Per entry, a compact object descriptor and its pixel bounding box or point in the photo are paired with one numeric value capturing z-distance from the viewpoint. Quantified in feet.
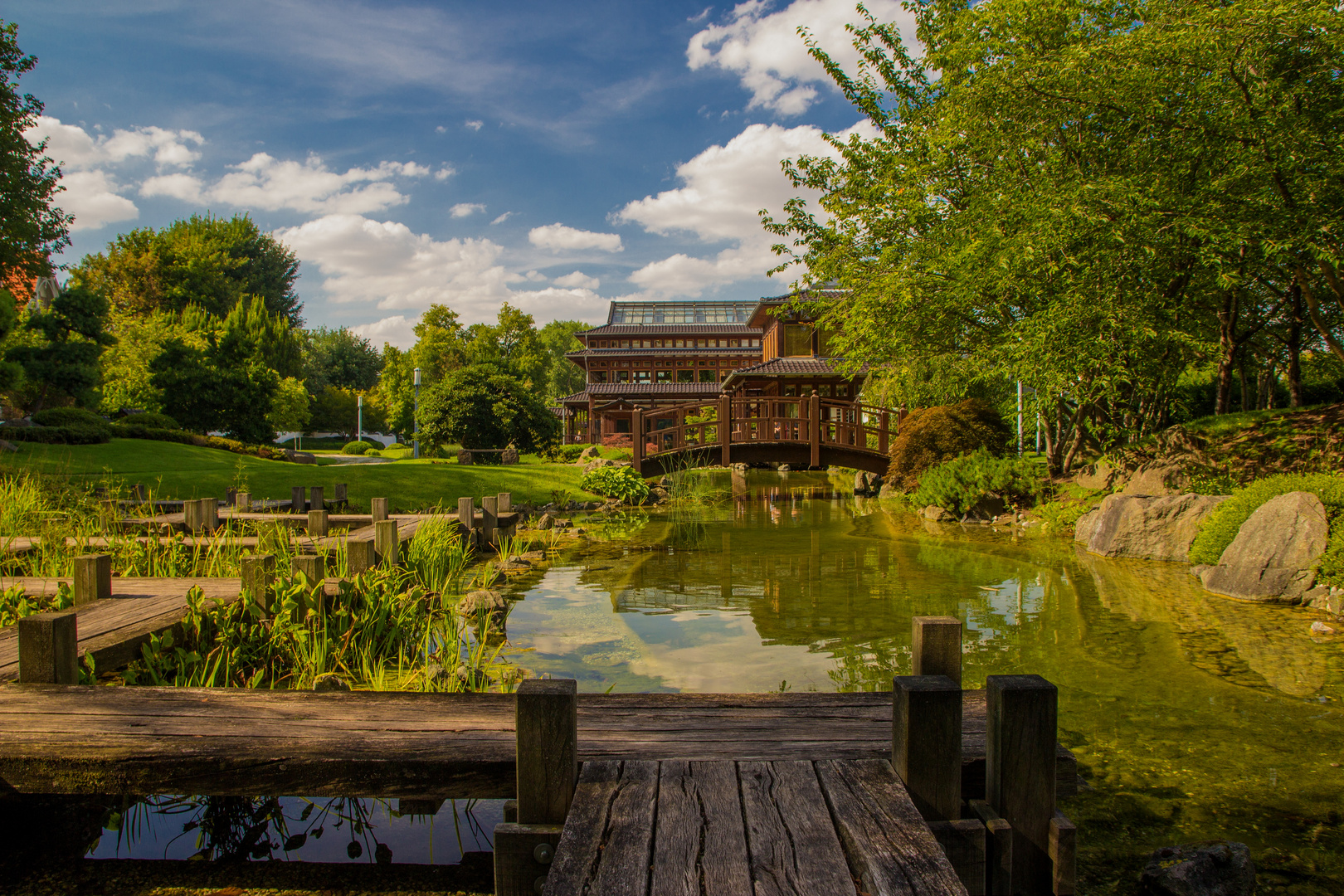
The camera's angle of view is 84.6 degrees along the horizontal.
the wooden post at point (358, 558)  17.81
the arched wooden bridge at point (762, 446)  55.31
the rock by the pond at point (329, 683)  13.47
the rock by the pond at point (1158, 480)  33.63
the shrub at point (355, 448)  123.85
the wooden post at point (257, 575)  14.75
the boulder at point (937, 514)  44.47
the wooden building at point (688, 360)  91.56
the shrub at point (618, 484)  53.88
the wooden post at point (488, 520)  33.04
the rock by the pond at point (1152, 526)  30.14
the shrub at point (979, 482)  43.32
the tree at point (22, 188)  64.34
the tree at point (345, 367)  173.47
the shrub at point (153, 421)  66.85
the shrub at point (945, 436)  48.16
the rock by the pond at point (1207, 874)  8.67
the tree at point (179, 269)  136.87
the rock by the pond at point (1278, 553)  22.84
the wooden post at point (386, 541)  20.35
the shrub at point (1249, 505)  23.91
